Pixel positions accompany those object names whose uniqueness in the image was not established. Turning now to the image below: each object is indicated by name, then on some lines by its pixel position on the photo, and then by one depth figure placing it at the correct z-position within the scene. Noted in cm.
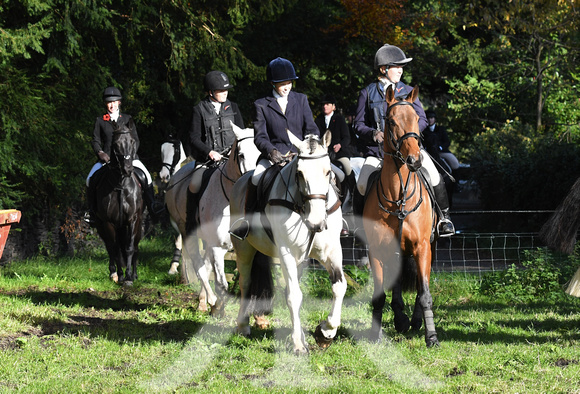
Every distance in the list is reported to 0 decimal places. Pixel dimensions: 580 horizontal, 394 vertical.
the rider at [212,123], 1902
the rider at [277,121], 1473
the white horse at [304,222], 1241
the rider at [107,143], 2256
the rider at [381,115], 1578
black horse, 2225
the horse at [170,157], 3077
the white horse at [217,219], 1683
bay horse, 1379
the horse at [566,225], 2508
